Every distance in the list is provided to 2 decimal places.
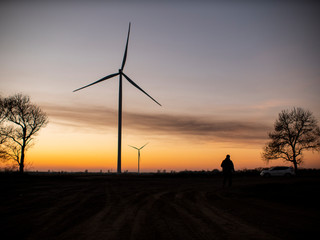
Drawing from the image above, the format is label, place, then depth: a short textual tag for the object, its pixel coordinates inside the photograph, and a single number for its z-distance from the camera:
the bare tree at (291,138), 56.66
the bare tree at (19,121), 45.72
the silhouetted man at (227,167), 20.81
